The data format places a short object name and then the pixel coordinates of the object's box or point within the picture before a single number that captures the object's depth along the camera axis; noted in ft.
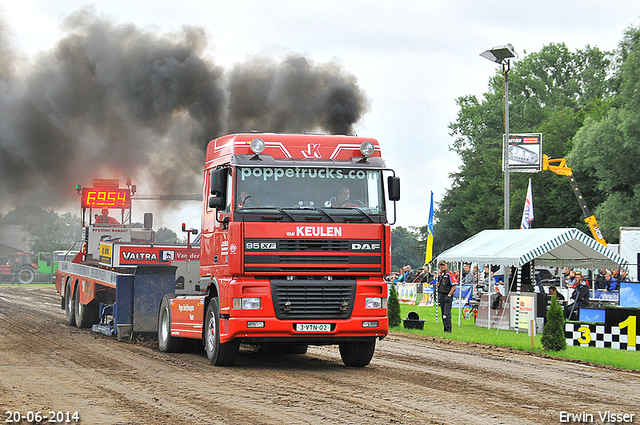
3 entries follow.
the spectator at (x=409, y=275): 134.82
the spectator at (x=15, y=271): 186.45
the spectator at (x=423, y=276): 120.26
